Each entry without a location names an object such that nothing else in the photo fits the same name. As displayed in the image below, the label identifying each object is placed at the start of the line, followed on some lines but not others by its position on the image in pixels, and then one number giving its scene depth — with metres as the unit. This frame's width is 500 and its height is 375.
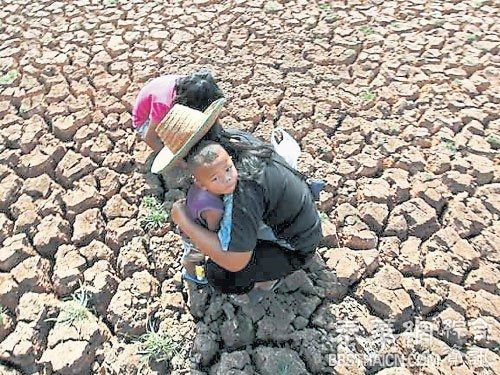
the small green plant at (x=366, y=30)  3.45
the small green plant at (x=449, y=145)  2.76
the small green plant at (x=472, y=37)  3.39
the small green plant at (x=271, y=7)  3.61
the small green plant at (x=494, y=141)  2.79
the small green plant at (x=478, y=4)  3.70
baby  1.67
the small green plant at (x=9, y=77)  3.07
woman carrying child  1.69
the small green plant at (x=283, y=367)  2.00
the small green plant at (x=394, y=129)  2.86
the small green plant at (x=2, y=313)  2.13
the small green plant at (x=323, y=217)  2.48
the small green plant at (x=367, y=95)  3.02
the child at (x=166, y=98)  2.18
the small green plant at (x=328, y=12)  3.55
